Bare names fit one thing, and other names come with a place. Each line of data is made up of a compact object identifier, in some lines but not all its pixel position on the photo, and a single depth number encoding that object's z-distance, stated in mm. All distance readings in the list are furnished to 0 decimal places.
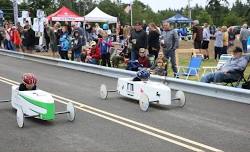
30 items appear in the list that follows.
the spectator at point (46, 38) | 30711
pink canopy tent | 35906
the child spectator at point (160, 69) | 15617
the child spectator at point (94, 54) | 20217
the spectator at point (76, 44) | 21266
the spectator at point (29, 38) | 26469
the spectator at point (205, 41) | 24608
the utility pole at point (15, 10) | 35969
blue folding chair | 16156
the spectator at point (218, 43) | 23438
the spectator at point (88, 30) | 29797
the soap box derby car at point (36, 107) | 9539
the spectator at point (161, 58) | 15477
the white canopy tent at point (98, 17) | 40250
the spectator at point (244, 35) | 24312
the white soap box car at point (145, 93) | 11039
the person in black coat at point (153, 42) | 18500
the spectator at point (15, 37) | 29177
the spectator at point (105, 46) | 19578
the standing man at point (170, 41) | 17125
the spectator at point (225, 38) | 23656
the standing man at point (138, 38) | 17781
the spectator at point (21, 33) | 29122
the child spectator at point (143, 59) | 16250
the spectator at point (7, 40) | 30334
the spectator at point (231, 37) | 26483
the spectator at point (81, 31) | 21380
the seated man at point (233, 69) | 13188
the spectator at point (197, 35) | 23766
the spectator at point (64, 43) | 22062
